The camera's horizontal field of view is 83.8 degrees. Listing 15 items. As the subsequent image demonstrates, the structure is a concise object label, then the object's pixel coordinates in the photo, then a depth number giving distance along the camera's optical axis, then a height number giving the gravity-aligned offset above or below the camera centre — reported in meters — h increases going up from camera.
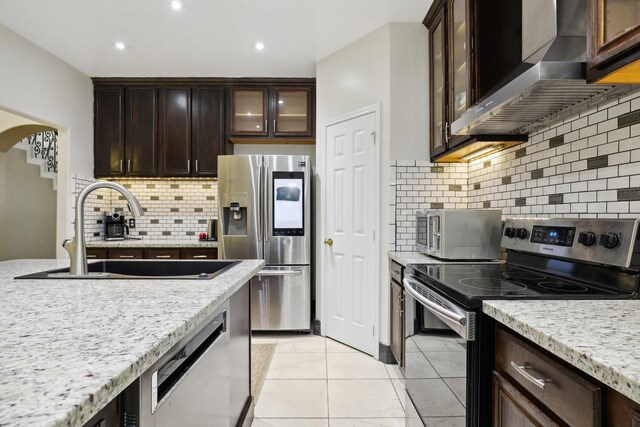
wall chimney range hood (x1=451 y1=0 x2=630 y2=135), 1.29 +0.50
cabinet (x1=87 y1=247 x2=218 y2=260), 3.60 -0.39
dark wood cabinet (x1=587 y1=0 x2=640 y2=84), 1.00 +0.51
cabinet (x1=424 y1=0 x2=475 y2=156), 2.10 +1.00
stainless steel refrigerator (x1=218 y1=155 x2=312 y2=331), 3.44 -0.13
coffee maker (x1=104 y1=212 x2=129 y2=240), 4.04 -0.14
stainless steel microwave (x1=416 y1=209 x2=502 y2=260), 2.20 -0.12
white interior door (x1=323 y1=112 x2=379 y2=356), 2.96 -0.15
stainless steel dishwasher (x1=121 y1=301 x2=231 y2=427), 0.72 -0.44
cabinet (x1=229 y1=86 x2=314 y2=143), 3.87 +1.13
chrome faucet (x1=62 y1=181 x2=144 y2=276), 1.44 -0.11
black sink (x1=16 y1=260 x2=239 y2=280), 1.88 -0.28
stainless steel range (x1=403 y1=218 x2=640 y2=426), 1.18 -0.28
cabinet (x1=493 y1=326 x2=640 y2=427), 0.71 -0.41
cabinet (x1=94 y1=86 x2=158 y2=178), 3.93 +0.92
